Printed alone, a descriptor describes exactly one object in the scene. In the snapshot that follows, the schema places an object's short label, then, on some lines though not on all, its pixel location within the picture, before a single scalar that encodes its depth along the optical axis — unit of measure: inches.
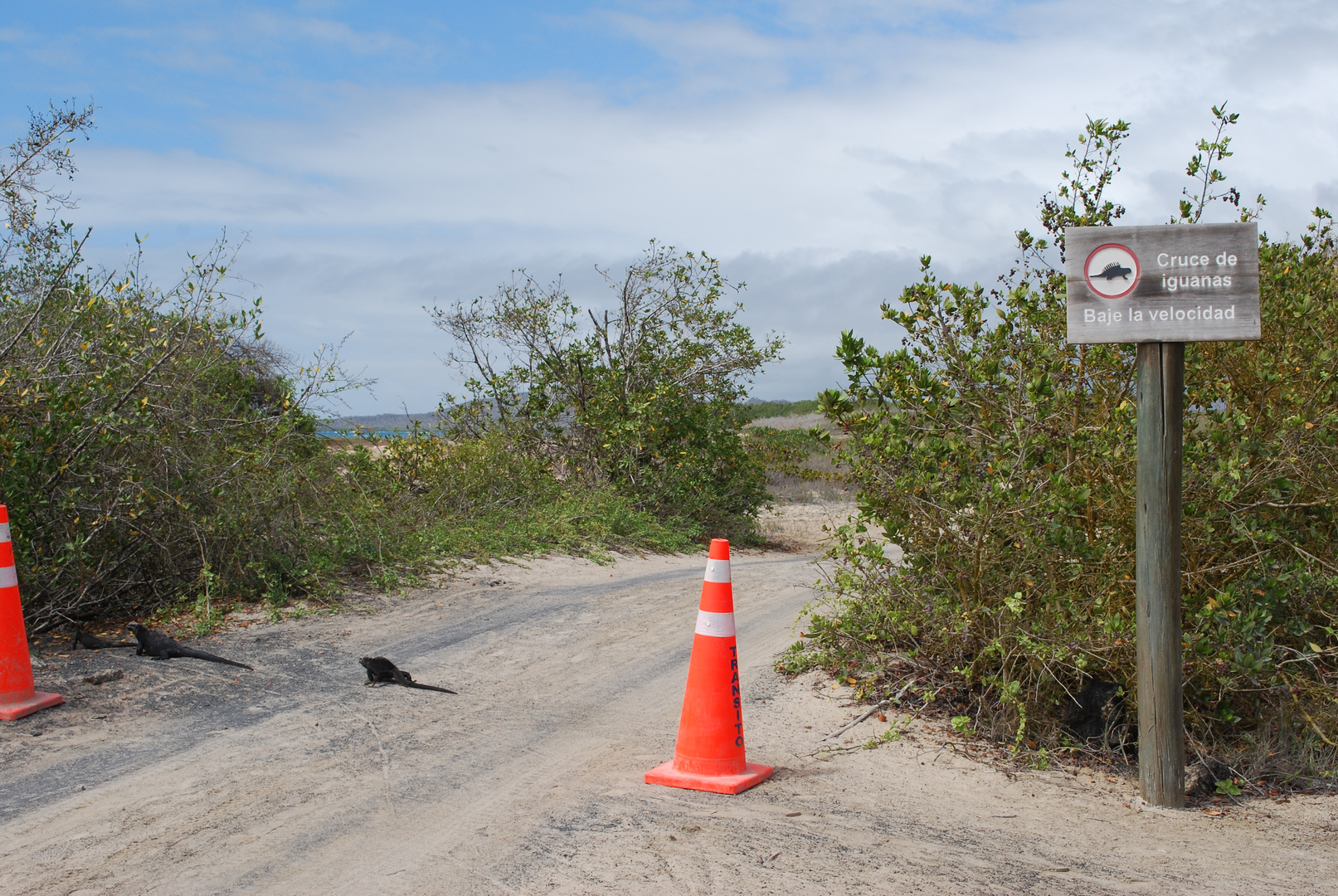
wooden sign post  171.0
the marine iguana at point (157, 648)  255.9
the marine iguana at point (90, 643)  262.5
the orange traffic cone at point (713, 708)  172.1
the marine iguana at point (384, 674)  243.9
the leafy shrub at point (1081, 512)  203.8
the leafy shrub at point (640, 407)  630.5
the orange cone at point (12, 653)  212.1
